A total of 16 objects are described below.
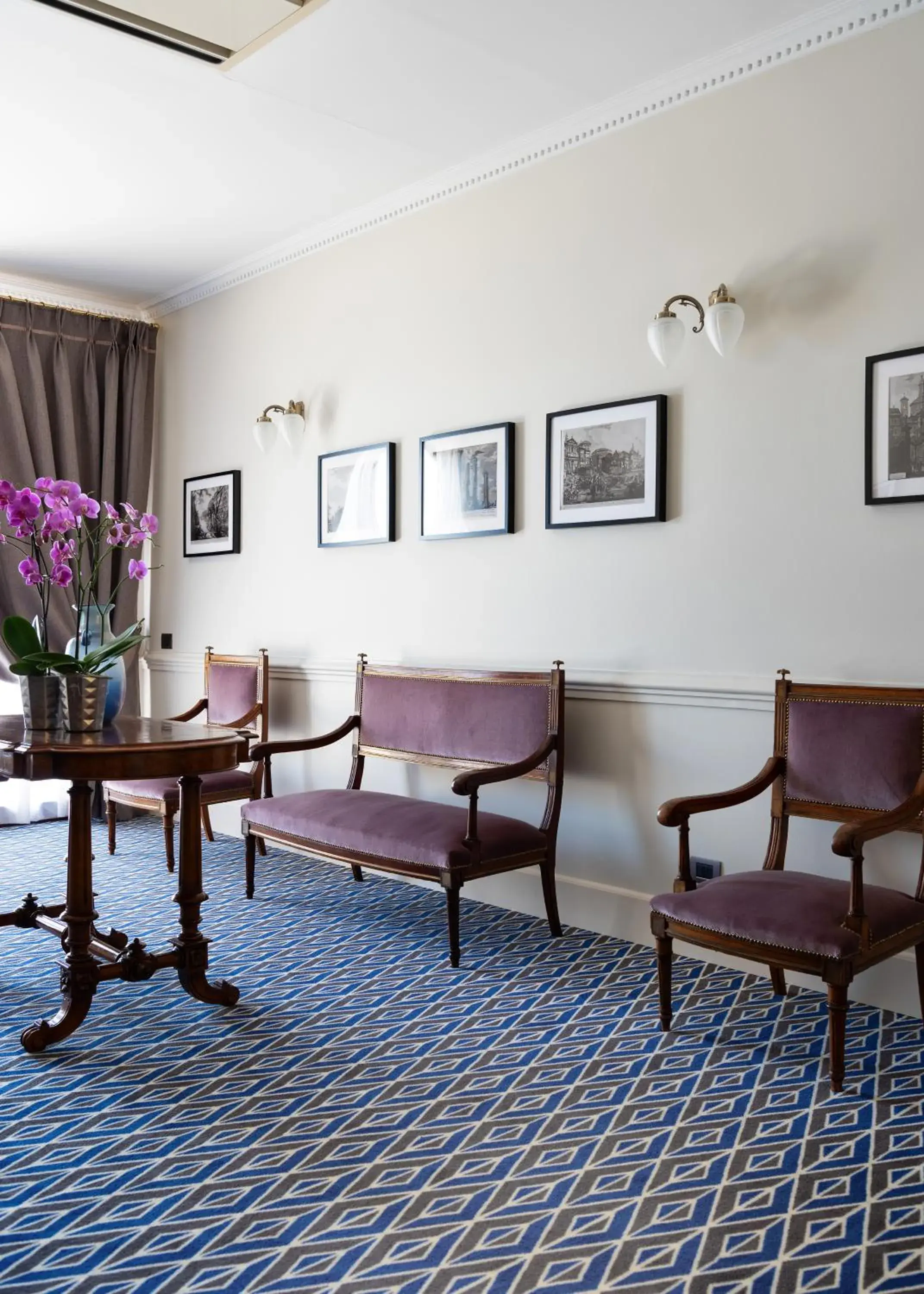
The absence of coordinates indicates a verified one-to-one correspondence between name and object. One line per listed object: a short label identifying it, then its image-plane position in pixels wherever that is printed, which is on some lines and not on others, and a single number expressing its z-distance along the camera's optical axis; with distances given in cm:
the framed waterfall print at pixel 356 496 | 529
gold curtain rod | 637
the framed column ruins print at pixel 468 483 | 469
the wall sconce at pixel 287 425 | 576
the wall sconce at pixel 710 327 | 376
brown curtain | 631
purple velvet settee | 394
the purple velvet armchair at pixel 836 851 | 284
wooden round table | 305
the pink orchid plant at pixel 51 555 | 338
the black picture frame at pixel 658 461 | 409
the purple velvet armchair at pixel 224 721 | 522
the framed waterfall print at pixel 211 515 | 631
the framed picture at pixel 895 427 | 341
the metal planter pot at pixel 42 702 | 344
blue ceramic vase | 359
